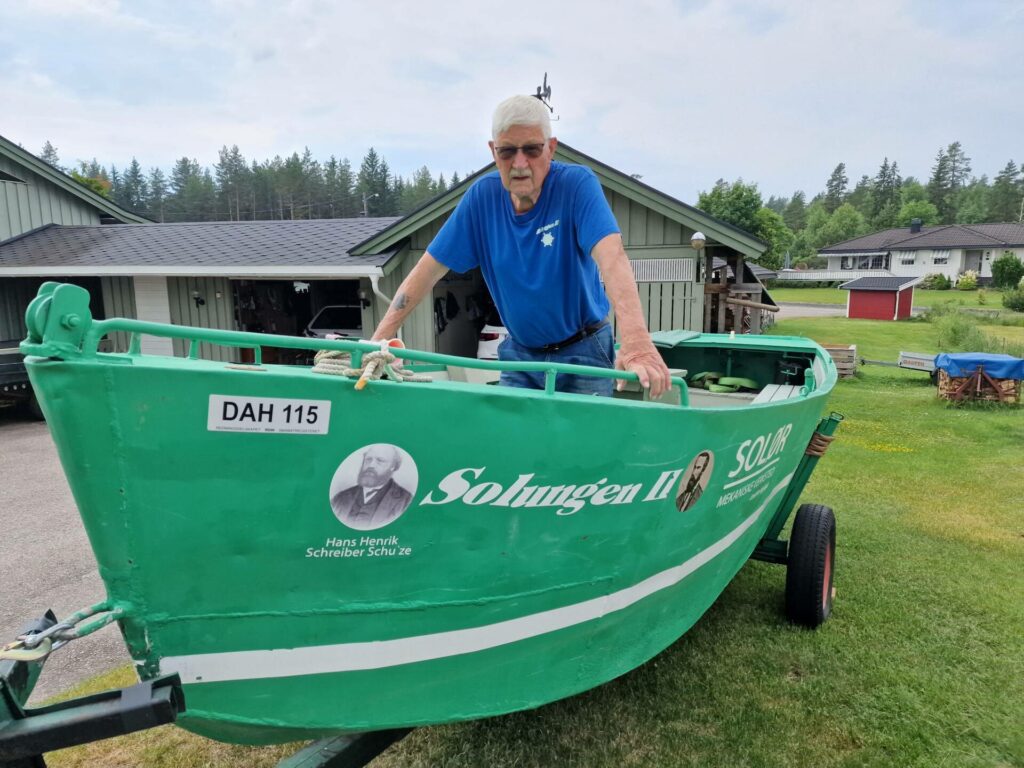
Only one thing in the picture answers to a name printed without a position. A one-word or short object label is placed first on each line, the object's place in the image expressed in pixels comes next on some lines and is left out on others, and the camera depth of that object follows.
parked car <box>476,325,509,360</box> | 12.43
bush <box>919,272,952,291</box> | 52.11
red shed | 33.34
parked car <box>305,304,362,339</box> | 13.48
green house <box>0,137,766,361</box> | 9.88
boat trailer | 1.54
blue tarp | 11.02
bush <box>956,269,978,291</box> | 49.97
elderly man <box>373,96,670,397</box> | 2.42
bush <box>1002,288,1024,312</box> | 34.78
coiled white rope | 1.75
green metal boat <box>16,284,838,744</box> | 1.65
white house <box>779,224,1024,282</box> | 57.72
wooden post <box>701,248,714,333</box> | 10.00
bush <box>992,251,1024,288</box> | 45.94
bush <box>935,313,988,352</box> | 17.60
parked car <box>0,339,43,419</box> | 9.80
